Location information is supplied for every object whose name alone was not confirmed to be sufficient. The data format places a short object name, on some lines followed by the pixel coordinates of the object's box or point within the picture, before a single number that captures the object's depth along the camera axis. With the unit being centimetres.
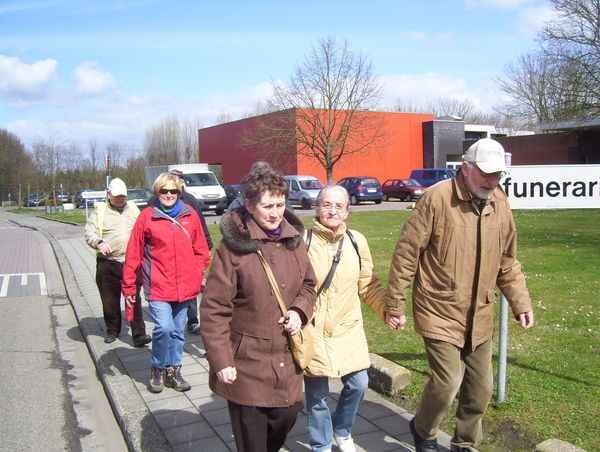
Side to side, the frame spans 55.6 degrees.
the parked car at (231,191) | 3297
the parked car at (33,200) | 6030
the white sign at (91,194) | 2128
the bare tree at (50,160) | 4131
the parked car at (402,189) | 3609
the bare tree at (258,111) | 6512
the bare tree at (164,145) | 6982
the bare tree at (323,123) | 3856
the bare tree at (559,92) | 2583
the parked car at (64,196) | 5162
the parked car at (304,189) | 3148
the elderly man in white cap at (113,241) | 628
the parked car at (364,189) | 3478
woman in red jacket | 473
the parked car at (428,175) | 3541
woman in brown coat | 283
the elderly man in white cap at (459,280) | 325
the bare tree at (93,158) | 5319
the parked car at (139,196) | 2839
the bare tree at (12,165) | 5266
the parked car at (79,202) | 4875
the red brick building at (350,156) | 4412
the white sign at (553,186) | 433
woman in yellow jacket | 339
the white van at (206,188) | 2920
